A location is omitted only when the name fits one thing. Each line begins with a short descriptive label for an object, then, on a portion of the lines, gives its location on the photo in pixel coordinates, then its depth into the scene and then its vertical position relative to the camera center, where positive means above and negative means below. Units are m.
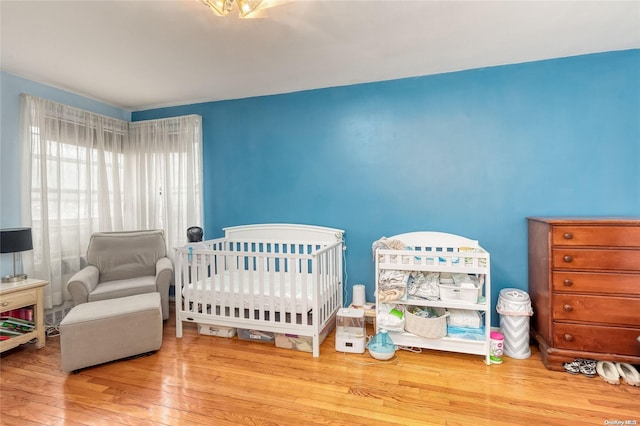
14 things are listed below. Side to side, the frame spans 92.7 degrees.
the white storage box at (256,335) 2.70 -1.10
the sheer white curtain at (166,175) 3.55 +0.47
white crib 2.46 -0.69
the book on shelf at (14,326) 2.39 -0.88
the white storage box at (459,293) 2.32 -0.67
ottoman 2.15 -0.86
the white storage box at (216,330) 2.77 -1.08
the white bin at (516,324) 2.35 -0.92
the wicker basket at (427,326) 2.33 -0.91
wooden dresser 2.02 -0.59
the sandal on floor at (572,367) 2.10 -1.13
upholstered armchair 2.78 -0.55
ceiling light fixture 1.72 +1.18
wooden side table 2.36 -0.68
